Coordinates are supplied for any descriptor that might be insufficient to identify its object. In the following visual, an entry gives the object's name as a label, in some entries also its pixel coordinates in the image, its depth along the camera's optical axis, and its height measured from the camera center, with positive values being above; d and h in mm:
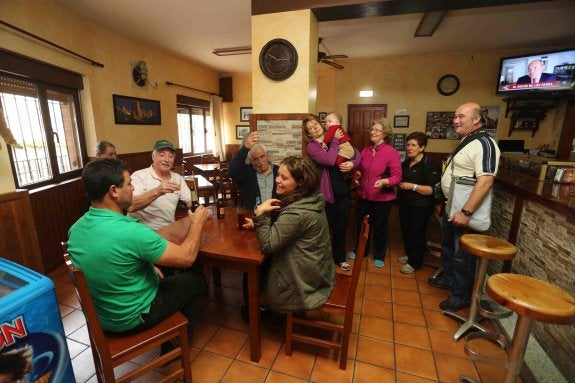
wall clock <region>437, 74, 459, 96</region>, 5364 +958
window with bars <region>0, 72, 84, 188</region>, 2754 +33
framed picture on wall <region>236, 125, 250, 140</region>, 7466 +90
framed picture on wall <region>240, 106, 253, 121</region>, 7336 +555
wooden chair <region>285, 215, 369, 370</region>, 1551 -1033
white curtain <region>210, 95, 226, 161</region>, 7039 +258
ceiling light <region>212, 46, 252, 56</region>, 4965 +1487
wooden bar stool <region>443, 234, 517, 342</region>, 1710 -735
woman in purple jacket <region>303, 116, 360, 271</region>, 2541 -448
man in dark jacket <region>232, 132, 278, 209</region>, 2238 -325
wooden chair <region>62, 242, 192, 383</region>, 1144 -960
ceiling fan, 4388 +1199
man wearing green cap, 2158 -417
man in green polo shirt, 1215 -537
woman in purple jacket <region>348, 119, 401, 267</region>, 2729 -431
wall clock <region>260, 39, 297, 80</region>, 2658 +708
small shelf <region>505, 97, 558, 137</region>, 4851 +427
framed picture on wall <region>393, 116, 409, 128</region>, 5754 +262
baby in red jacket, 2650 -62
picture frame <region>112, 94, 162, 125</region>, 4285 +367
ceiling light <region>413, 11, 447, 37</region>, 3435 +1472
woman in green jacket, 1512 -574
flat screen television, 4086 +960
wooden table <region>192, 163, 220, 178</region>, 4750 -629
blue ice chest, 1008 -734
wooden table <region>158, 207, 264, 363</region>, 1566 -669
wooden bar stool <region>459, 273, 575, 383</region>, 1126 -692
